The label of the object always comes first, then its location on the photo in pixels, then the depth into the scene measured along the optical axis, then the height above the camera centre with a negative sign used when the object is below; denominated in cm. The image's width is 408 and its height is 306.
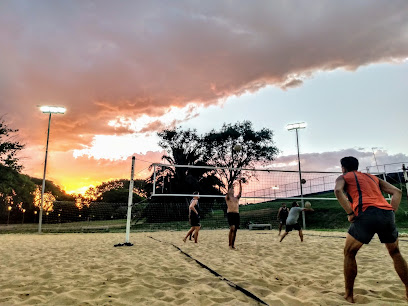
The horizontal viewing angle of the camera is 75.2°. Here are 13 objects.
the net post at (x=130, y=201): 824 -4
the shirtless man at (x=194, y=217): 884 -57
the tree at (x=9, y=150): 2395 +449
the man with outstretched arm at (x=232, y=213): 727 -36
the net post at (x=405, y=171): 957 +104
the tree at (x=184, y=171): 2878 +328
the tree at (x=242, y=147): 3362 +677
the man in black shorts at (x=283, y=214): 1279 -69
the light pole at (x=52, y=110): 1747 +589
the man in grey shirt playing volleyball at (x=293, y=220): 883 -67
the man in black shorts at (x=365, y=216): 285 -17
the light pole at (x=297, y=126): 2119 +587
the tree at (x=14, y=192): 2353 +94
